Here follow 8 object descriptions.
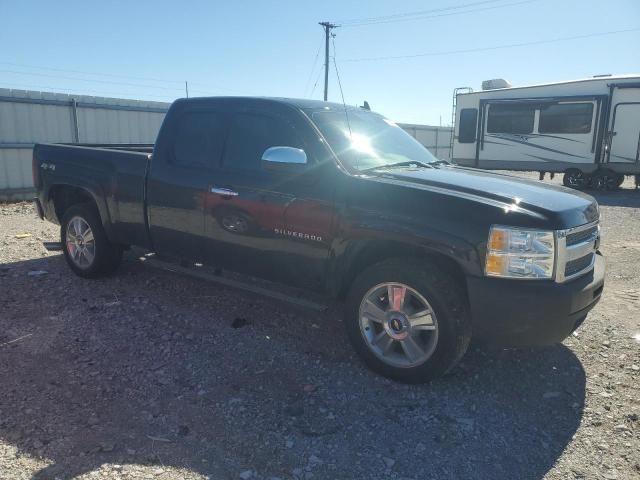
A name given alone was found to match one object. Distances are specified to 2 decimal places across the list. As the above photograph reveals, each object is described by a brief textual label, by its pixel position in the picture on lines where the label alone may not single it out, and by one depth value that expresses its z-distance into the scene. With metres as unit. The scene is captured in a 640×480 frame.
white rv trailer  14.45
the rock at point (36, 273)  5.83
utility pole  18.71
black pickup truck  3.13
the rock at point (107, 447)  2.83
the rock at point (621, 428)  3.13
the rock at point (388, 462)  2.79
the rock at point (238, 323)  4.52
